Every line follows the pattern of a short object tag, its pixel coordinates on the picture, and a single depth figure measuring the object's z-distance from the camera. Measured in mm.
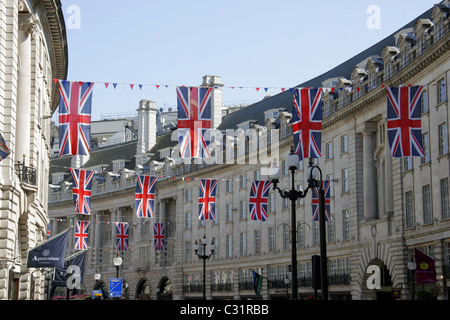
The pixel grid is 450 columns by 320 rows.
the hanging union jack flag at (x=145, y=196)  60469
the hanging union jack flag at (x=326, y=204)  55231
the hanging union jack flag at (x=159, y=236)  78125
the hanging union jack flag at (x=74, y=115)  33656
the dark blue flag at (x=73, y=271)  41625
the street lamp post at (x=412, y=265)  42003
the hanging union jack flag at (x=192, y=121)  34219
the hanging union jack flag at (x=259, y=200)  55438
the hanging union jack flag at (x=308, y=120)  38281
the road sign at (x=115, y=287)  41219
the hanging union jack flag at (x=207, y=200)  61156
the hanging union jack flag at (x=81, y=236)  71188
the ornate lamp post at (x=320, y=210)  23172
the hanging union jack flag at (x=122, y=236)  77000
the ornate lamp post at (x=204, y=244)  50625
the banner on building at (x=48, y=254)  32500
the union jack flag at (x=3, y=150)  25453
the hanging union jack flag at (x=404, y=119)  34156
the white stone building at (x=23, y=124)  31547
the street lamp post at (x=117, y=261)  51969
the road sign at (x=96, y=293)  55406
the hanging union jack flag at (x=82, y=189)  55125
